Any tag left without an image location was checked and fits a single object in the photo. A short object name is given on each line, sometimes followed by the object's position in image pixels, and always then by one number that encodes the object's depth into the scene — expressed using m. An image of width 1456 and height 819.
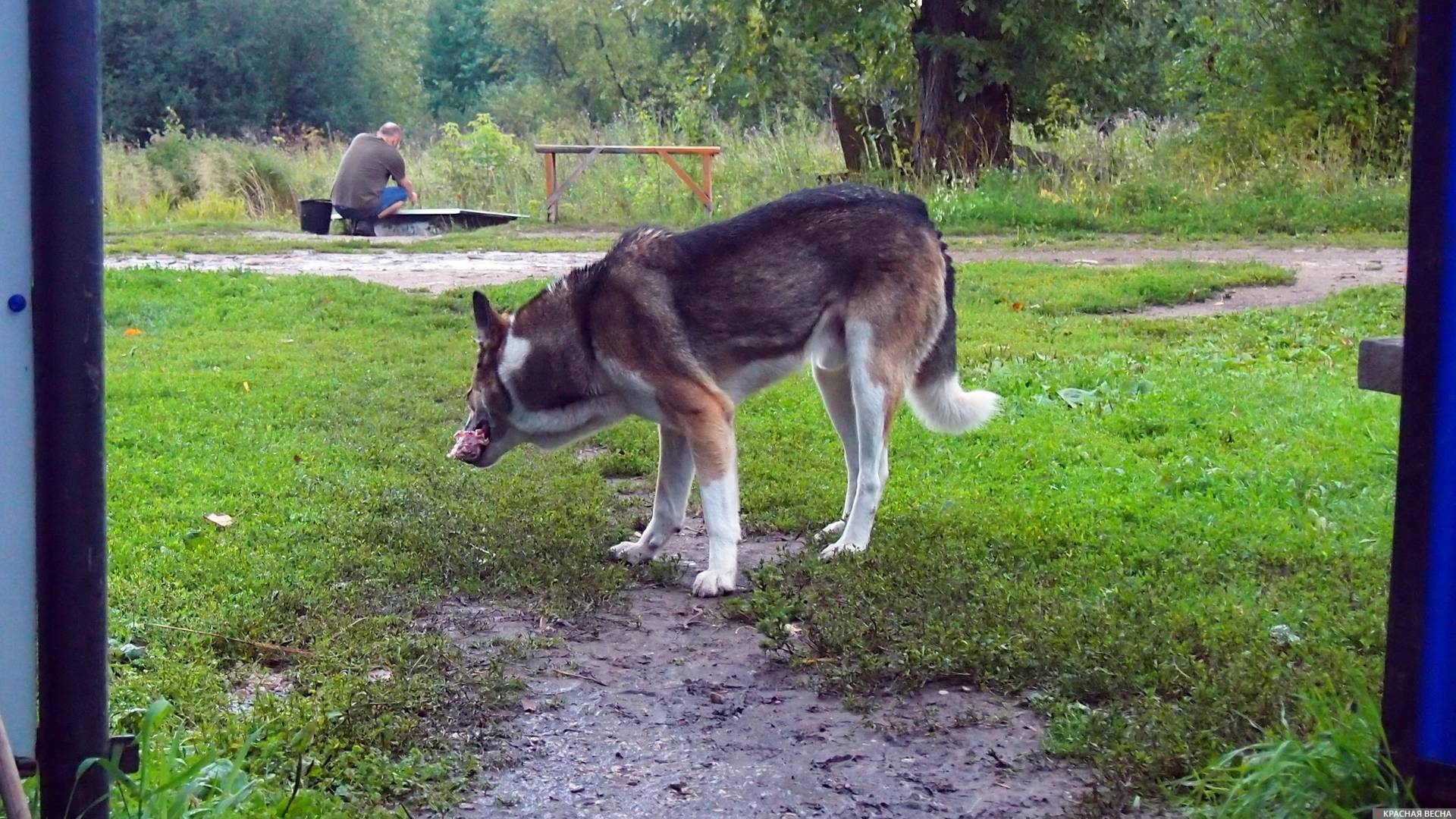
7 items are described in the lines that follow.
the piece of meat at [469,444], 5.81
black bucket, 20.25
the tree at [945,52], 19.88
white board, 2.49
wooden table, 19.41
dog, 5.51
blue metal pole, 2.50
